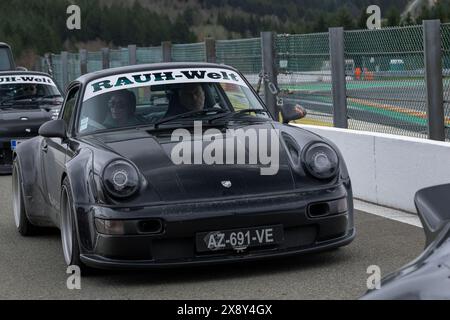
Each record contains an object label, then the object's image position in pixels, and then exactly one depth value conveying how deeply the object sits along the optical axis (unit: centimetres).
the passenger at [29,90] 1491
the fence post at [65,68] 3097
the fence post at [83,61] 2785
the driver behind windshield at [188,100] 707
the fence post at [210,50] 1647
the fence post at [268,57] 1391
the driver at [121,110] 692
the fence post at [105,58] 2492
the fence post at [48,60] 3409
